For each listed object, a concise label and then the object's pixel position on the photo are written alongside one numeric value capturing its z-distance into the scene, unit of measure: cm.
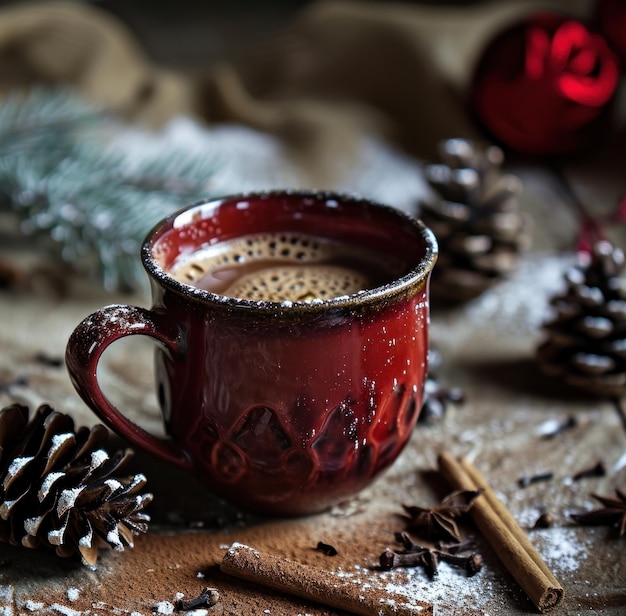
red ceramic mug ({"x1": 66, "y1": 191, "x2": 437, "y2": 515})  45
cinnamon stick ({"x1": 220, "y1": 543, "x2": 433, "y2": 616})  45
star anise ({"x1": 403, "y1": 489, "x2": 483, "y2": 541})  48
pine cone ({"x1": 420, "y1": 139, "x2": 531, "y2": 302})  64
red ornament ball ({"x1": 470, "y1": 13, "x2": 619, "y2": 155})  72
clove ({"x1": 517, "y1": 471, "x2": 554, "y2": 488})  51
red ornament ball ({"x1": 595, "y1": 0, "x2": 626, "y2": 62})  74
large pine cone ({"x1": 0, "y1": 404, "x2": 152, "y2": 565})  46
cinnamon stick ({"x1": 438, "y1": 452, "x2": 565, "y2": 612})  45
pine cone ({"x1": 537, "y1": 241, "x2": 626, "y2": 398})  56
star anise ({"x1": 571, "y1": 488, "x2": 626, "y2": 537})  49
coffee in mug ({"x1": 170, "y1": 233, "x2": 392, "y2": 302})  50
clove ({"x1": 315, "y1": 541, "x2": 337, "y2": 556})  47
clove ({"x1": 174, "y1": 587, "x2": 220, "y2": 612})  45
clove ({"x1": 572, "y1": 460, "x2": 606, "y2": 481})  52
